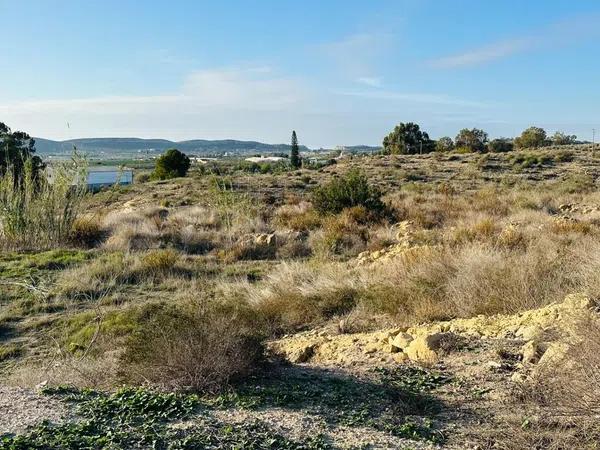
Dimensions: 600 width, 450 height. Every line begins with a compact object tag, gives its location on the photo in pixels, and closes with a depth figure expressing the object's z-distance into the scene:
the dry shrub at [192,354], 5.04
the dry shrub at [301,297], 9.12
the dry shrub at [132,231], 17.27
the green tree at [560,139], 66.94
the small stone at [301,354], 6.68
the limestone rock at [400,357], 6.02
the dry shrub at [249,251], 15.55
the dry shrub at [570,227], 13.25
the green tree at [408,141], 65.12
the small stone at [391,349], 6.29
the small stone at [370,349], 6.46
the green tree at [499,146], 63.08
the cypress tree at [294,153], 65.78
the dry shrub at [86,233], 17.97
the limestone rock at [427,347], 5.94
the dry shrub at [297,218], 19.28
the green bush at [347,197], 20.05
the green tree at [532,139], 63.47
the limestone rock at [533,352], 5.39
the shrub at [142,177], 49.26
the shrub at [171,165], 44.72
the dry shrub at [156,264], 13.30
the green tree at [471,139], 66.69
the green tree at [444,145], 65.62
